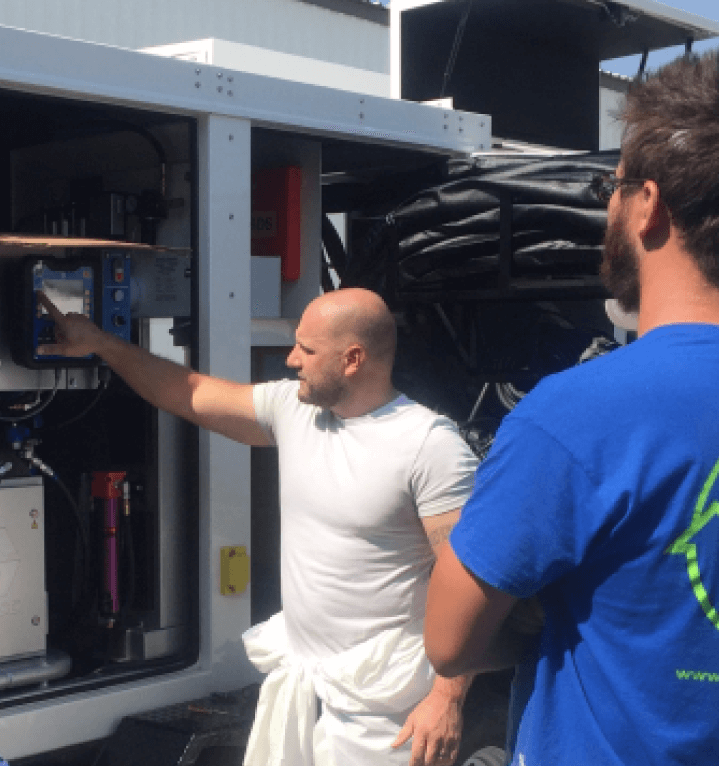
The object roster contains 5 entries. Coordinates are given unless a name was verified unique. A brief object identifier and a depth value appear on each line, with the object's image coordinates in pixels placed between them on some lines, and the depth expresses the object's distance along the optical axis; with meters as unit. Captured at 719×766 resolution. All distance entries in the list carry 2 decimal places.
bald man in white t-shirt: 2.65
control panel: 3.06
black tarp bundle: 3.47
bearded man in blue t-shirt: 1.31
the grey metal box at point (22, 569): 3.07
